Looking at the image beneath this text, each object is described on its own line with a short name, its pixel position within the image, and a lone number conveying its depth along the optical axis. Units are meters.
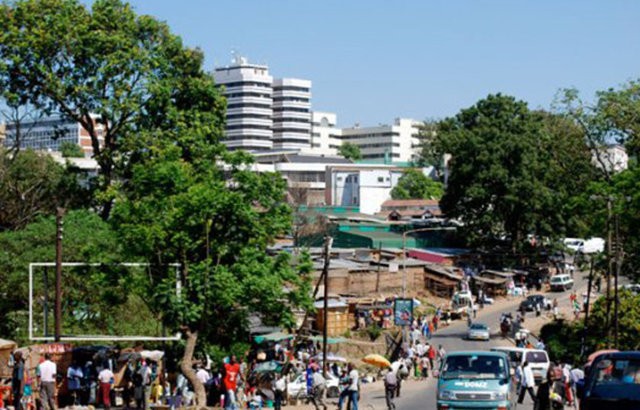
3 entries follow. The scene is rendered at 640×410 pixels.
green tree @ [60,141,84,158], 156.50
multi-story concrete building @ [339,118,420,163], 175.98
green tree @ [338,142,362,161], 194.25
